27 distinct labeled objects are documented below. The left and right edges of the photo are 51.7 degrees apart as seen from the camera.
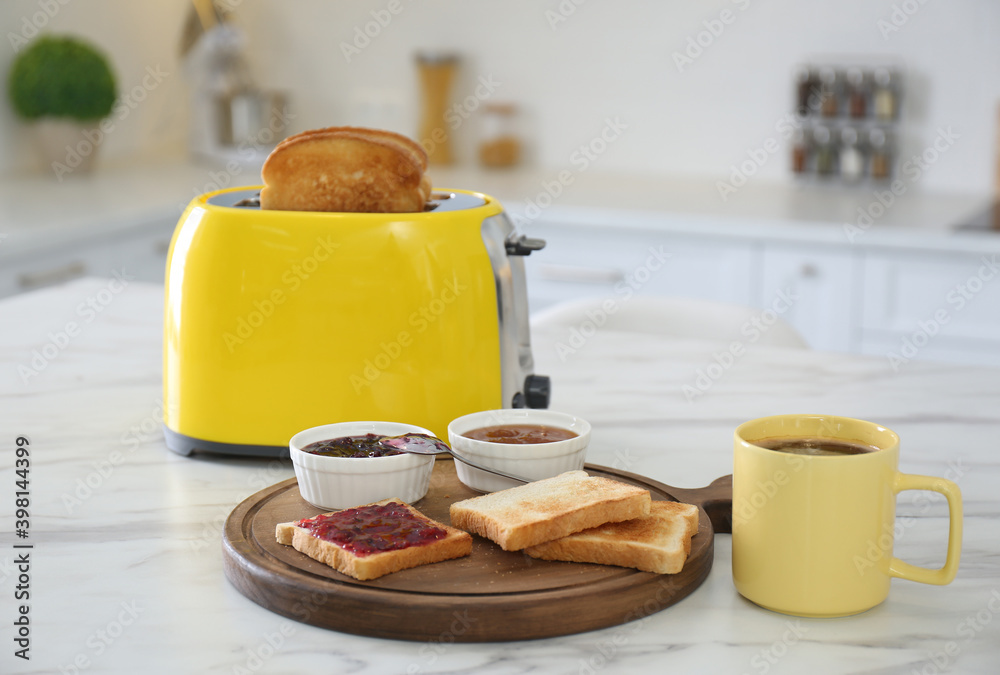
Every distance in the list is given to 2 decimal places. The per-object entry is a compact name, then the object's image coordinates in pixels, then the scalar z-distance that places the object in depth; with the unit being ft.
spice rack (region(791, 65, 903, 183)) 8.73
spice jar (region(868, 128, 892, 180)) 8.81
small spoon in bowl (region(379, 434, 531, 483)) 2.60
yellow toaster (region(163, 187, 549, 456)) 2.97
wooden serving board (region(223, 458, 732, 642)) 2.06
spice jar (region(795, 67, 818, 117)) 8.91
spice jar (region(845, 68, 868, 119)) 8.74
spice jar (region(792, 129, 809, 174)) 9.08
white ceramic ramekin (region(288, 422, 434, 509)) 2.50
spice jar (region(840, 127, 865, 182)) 8.89
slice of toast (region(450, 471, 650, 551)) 2.23
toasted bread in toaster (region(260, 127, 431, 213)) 3.13
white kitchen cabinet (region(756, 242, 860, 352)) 7.48
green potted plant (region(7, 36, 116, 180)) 9.10
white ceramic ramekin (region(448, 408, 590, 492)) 2.64
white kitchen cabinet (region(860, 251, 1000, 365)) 7.17
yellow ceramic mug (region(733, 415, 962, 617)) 2.06
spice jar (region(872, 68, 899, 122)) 8.66
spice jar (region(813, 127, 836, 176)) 8.98
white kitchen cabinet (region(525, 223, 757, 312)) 7.79
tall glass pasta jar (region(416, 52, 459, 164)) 10.28
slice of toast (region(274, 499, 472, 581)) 2.15
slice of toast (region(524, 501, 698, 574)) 2.19
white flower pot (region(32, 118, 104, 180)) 9.43
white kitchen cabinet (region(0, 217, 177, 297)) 6.79
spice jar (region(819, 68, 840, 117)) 8.82
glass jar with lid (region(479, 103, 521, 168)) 10.24
